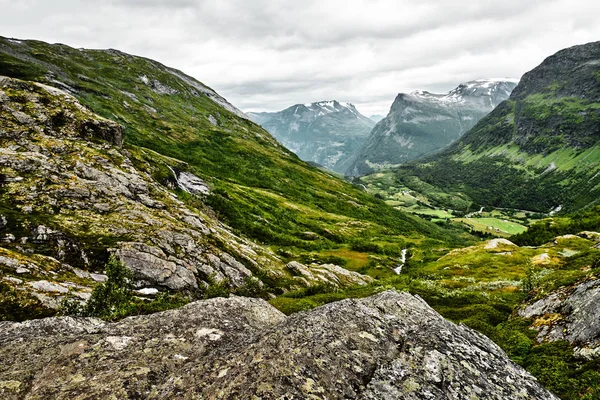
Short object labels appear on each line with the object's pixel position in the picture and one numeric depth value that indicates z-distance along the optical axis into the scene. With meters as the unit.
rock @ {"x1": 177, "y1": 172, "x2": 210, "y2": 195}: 115.94
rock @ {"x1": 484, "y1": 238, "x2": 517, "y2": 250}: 119.41
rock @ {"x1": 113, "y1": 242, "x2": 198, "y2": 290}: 44.31
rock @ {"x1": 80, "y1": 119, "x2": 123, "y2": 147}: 82.38
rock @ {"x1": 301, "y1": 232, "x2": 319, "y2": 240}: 133.12
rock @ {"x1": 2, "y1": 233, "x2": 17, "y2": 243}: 37.03
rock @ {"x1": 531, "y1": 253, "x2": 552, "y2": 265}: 78.98
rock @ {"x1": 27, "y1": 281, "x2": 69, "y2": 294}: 29.57
